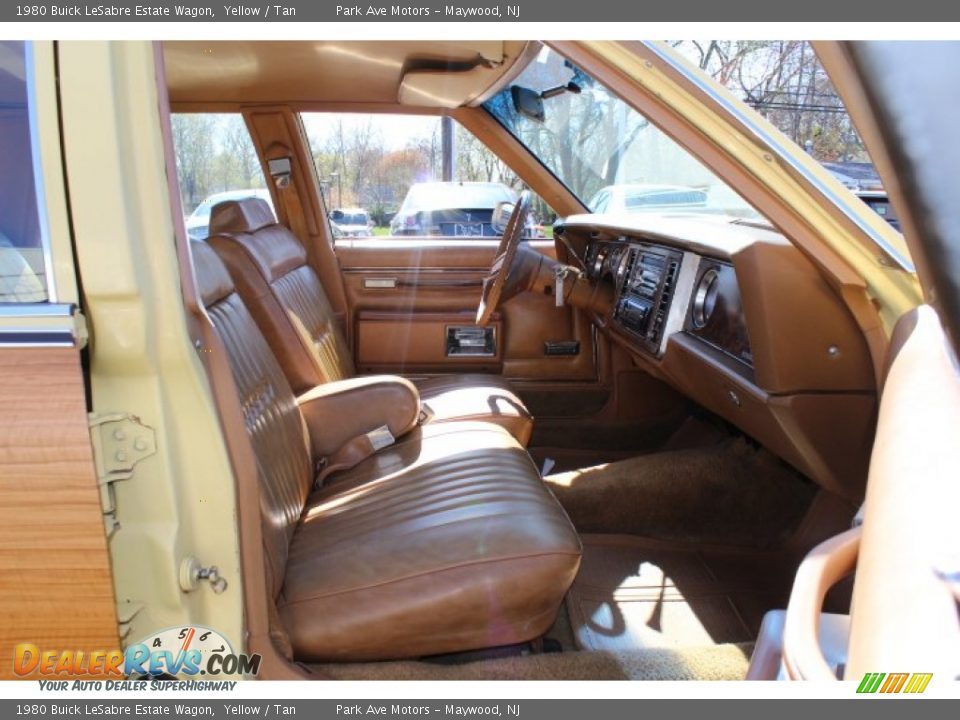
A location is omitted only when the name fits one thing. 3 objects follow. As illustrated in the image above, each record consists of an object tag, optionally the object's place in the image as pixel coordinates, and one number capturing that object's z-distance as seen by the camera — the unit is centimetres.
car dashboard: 160
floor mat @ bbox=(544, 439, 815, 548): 231
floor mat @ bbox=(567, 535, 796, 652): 188
